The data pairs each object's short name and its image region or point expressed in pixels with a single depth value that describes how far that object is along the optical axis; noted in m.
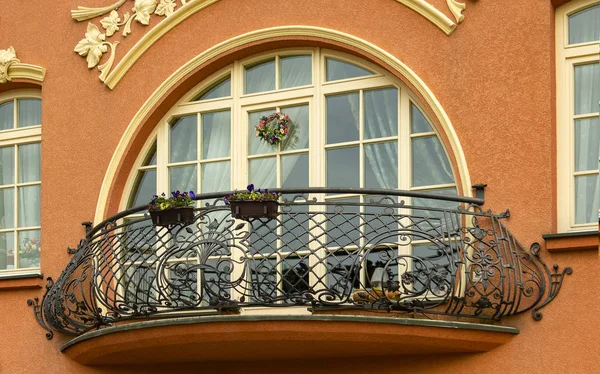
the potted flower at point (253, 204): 10.94
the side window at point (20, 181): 13.80
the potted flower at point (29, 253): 13.70
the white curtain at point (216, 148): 12.86
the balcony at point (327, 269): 10.82
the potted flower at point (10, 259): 13.83
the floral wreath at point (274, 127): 12.48
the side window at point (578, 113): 11.16
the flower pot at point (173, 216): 11.32
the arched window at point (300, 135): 12.05
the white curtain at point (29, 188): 13.85
